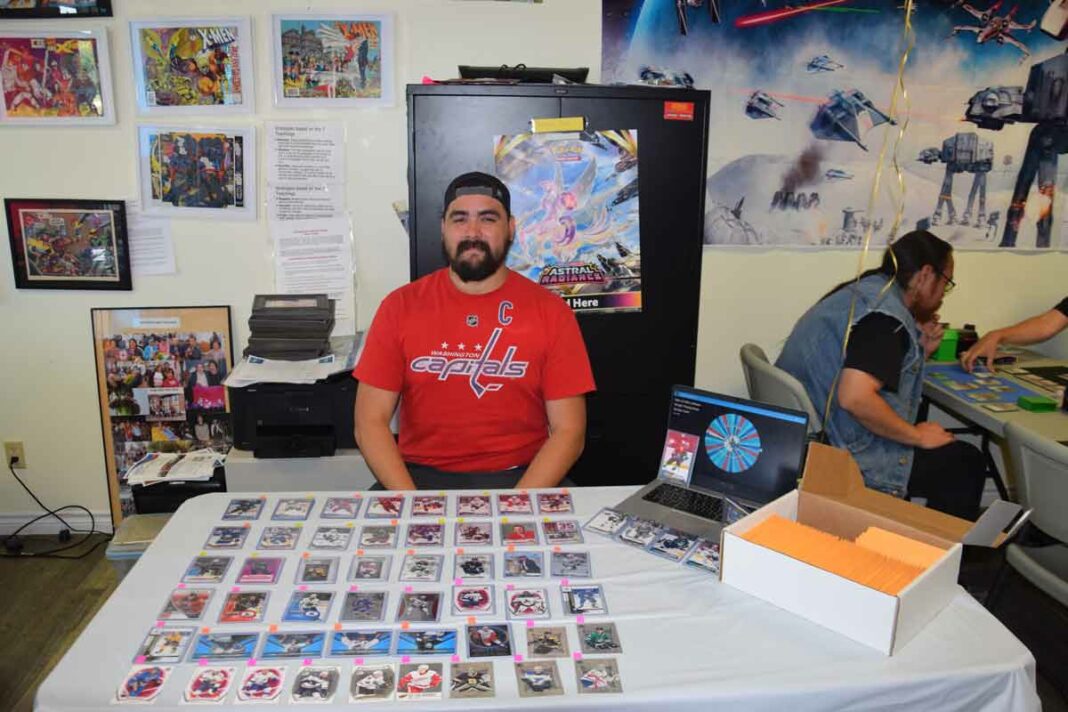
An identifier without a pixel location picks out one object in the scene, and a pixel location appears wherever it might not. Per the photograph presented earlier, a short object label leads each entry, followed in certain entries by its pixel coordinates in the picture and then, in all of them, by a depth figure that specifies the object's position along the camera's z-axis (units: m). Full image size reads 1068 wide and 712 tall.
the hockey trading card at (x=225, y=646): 1.21
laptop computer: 1.62
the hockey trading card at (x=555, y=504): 1.67
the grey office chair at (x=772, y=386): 2.28
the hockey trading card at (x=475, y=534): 1.54
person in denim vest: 2.28
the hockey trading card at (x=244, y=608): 1.30
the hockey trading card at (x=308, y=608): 1.29
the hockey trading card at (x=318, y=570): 1.41
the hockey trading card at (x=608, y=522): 1.58
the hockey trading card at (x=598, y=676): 1.15
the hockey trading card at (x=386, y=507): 1.65
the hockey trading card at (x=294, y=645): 1.21
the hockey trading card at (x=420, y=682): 1.13
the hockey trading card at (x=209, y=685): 1.12
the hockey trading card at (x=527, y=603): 1.31
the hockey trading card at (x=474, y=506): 1.66
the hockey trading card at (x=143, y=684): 1.12
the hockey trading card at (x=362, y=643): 1.22
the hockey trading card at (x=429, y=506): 1.65
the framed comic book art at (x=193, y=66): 2.75
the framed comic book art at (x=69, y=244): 2.87
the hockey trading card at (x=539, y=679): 1.14
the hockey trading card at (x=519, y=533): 1.54
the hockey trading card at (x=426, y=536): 1.54
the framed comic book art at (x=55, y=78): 2.74
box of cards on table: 1.24
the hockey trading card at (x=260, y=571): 1.41
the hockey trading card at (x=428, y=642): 1.22
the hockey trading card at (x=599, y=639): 1.23
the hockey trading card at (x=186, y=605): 1.30
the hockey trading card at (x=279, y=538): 1.52
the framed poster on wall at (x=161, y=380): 2.97
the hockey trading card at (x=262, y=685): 1.12
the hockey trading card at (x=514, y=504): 1.67
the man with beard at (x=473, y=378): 2.20
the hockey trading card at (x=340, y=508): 1.64
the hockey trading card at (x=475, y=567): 1.43
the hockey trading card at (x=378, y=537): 1.53
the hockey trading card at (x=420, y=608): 1.30
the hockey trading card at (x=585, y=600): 1.33
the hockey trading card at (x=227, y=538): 1.53
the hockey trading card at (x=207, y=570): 1.41
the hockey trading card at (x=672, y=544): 1.50
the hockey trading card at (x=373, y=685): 1.12
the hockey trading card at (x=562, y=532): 1.55
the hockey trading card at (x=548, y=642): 1.22
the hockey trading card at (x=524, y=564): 1.43
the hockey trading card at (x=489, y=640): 1.22
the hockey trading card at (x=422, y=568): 1.42
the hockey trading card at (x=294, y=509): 1.64
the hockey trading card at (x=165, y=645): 1.20
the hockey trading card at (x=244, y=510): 1.64
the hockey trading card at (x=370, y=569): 1.41
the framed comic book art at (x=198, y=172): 2.83
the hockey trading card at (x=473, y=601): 1.33
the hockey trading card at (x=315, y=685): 1.12
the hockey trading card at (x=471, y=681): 1.14
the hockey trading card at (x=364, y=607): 1.30
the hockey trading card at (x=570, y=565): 1.43
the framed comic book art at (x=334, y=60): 2.77
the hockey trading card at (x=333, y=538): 1.52
